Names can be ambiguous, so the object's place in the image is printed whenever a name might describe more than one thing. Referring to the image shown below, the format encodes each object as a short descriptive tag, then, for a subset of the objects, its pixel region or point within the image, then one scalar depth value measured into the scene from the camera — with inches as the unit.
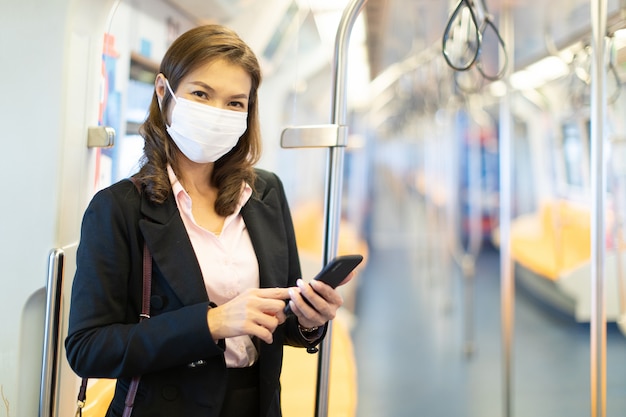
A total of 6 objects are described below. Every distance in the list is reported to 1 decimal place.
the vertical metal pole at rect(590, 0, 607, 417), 68.5
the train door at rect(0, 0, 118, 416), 59.3
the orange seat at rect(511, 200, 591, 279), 200.4
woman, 42.8
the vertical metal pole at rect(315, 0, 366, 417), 62.0
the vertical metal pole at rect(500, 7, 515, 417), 127.6
